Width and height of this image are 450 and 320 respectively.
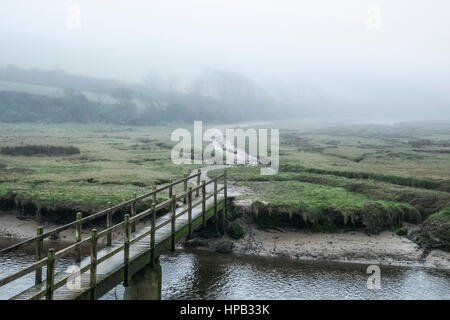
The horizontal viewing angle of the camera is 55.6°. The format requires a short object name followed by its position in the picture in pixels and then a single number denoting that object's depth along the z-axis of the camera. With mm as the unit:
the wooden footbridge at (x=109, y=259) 11273
